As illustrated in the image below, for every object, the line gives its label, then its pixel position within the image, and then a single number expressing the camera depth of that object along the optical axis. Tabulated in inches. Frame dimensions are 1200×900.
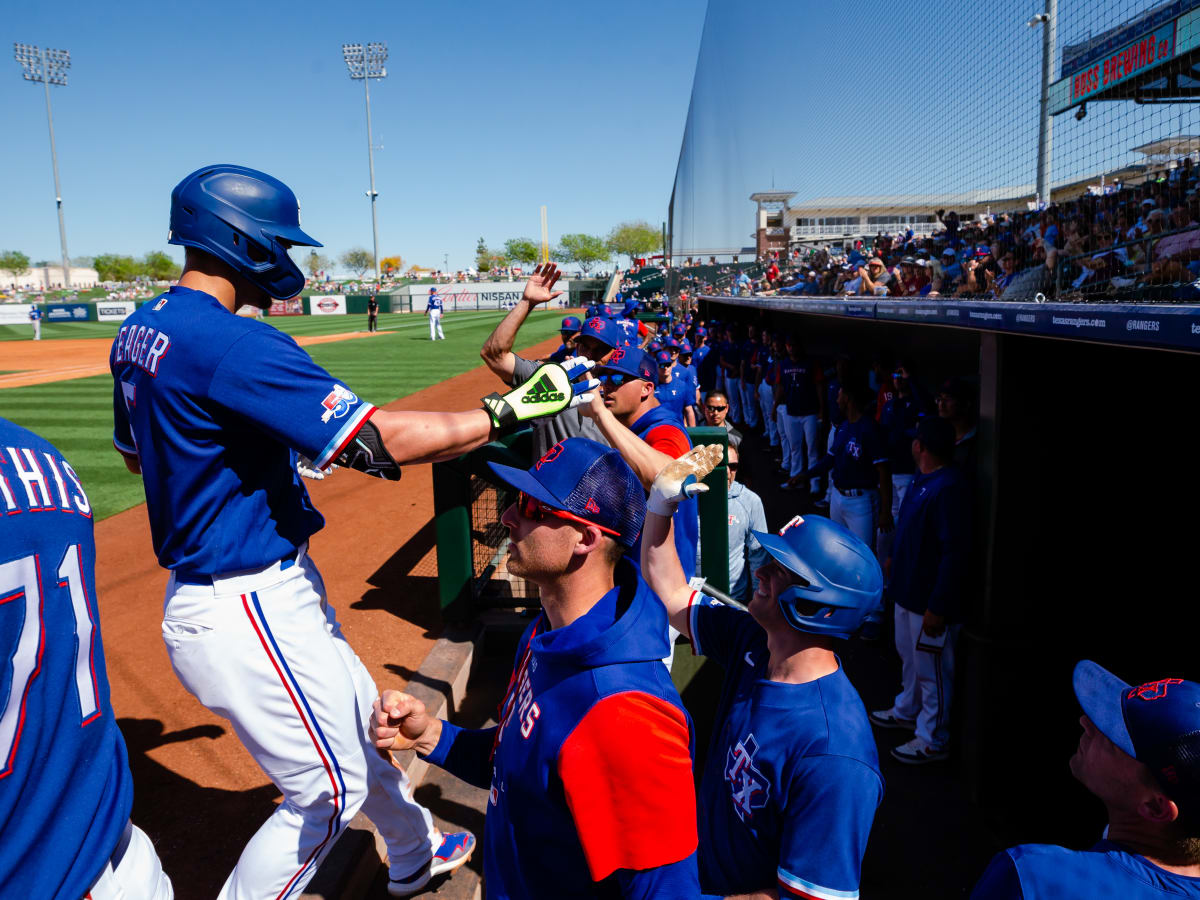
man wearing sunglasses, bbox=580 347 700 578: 113.7
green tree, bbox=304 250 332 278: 3795.5
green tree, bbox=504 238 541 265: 3619.6
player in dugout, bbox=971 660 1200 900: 54.9
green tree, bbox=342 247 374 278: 4387.3
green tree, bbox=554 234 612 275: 3587.6
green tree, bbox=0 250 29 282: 3427.7
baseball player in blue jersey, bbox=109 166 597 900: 74.0
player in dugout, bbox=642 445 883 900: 63.2
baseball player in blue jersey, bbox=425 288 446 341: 1070.4
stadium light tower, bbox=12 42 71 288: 1908.2
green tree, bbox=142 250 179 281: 3476.9
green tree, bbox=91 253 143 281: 3624.5
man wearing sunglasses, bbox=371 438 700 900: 51.1
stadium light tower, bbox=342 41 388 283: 2095.2
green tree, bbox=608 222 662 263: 3686.0
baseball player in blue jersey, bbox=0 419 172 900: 53.6
